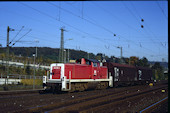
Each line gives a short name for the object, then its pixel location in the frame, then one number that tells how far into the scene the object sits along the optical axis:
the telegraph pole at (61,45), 33.93
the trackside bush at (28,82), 36.67
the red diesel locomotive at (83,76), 21.23
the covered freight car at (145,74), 40.41
